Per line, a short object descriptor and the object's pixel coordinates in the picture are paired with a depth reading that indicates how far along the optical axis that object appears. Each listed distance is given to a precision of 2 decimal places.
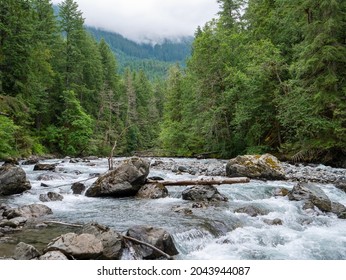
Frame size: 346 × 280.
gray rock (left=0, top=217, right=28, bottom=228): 9.28
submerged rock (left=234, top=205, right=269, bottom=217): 10.77
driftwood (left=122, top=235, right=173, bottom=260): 7.01
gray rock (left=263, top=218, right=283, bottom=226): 9.94
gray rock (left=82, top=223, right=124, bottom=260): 6.93
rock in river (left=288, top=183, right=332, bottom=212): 11.56
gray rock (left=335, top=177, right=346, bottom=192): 14.85
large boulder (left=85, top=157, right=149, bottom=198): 13.57
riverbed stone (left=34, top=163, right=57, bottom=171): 20.78
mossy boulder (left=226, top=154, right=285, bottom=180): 17.23
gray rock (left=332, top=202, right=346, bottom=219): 10.80
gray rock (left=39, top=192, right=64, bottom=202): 12.65
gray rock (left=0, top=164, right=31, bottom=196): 13.62
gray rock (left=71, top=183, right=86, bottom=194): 14.25
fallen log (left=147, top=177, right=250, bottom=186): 14.48
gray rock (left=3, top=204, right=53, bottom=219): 10.19
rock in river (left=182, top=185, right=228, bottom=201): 12.66
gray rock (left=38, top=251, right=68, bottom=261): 6.19
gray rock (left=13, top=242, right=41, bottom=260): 6.51
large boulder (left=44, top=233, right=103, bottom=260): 6.46
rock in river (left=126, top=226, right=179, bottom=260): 7.23
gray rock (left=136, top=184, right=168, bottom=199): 13.49
